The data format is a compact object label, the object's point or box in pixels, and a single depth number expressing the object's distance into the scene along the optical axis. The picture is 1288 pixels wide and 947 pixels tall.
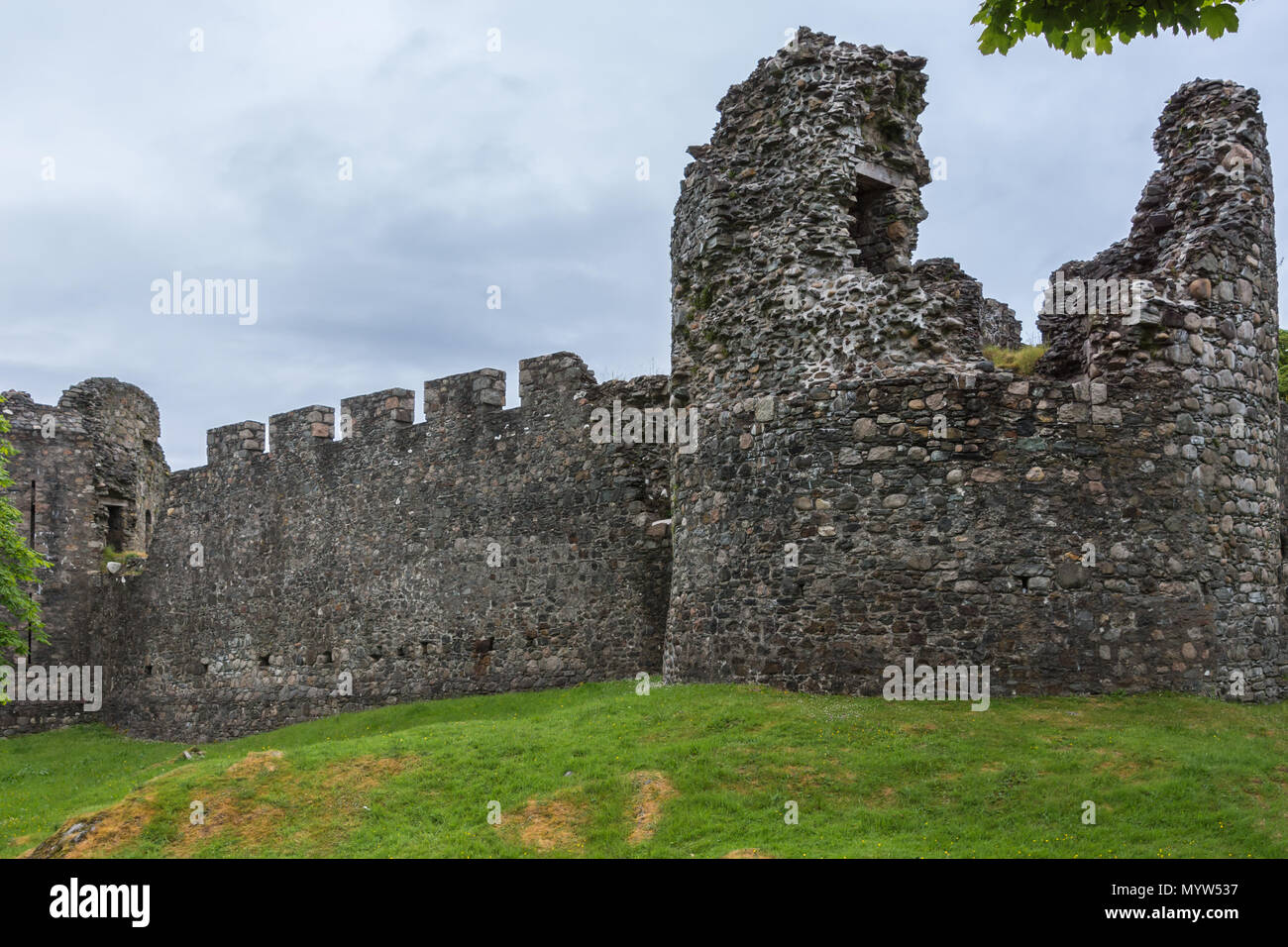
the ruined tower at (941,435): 13.15
